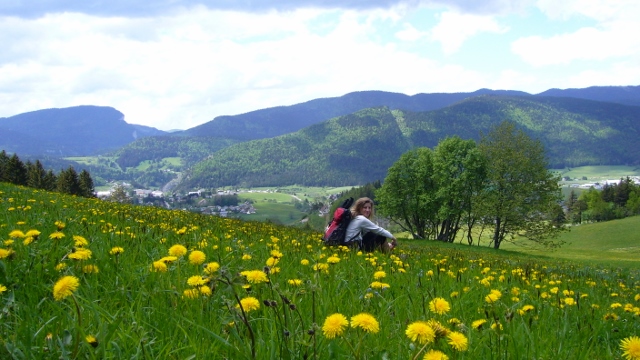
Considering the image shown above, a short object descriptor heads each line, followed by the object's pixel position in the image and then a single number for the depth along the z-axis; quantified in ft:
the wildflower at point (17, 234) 10.58
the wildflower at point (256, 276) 7.31
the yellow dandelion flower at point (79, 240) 9.87
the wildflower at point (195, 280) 7.37
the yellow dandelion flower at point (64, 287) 5.65
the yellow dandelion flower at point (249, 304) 6.54
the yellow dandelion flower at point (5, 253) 8.13
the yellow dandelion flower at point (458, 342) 5.56
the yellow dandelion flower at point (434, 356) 4.95
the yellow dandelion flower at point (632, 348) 5.74
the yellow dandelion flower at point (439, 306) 7.86
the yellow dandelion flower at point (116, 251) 10.66
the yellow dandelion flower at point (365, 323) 5.41
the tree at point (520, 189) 135.23
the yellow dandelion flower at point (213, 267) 8.24
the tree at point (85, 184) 215.63
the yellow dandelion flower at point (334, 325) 5.38
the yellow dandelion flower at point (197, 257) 8.55
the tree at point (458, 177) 150.61
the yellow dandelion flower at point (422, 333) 5.07
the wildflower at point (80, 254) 7.96
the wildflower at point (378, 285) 10.39
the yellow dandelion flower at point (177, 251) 8.82
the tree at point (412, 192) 165.27
